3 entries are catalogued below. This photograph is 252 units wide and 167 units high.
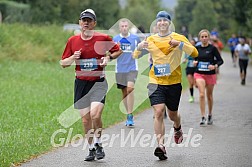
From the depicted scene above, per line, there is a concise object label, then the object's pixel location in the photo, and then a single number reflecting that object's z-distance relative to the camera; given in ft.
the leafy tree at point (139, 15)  316.81
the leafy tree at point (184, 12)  387.75
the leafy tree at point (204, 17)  303.07
